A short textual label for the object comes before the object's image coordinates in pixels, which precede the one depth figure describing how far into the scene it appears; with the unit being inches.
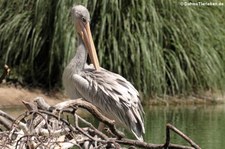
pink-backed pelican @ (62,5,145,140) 576.4
